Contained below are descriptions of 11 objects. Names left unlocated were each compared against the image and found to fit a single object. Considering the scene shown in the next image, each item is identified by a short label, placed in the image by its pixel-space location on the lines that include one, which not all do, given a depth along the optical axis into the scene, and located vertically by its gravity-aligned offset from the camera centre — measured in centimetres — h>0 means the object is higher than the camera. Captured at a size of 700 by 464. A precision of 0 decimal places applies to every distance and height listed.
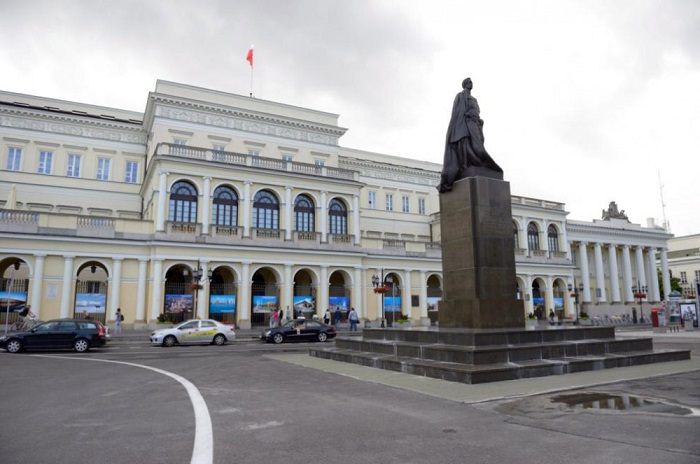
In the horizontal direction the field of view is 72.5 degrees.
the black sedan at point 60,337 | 2044 -124
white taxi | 2428 -138
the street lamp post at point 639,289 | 6033 +190
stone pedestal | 1260 +124
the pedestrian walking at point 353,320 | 3436 -102
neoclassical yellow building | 3272 +687
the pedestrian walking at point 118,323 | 3047 -97
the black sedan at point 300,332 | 2725 -149
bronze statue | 1396 +483
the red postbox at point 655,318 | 4214 -130
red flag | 4475 +2324
